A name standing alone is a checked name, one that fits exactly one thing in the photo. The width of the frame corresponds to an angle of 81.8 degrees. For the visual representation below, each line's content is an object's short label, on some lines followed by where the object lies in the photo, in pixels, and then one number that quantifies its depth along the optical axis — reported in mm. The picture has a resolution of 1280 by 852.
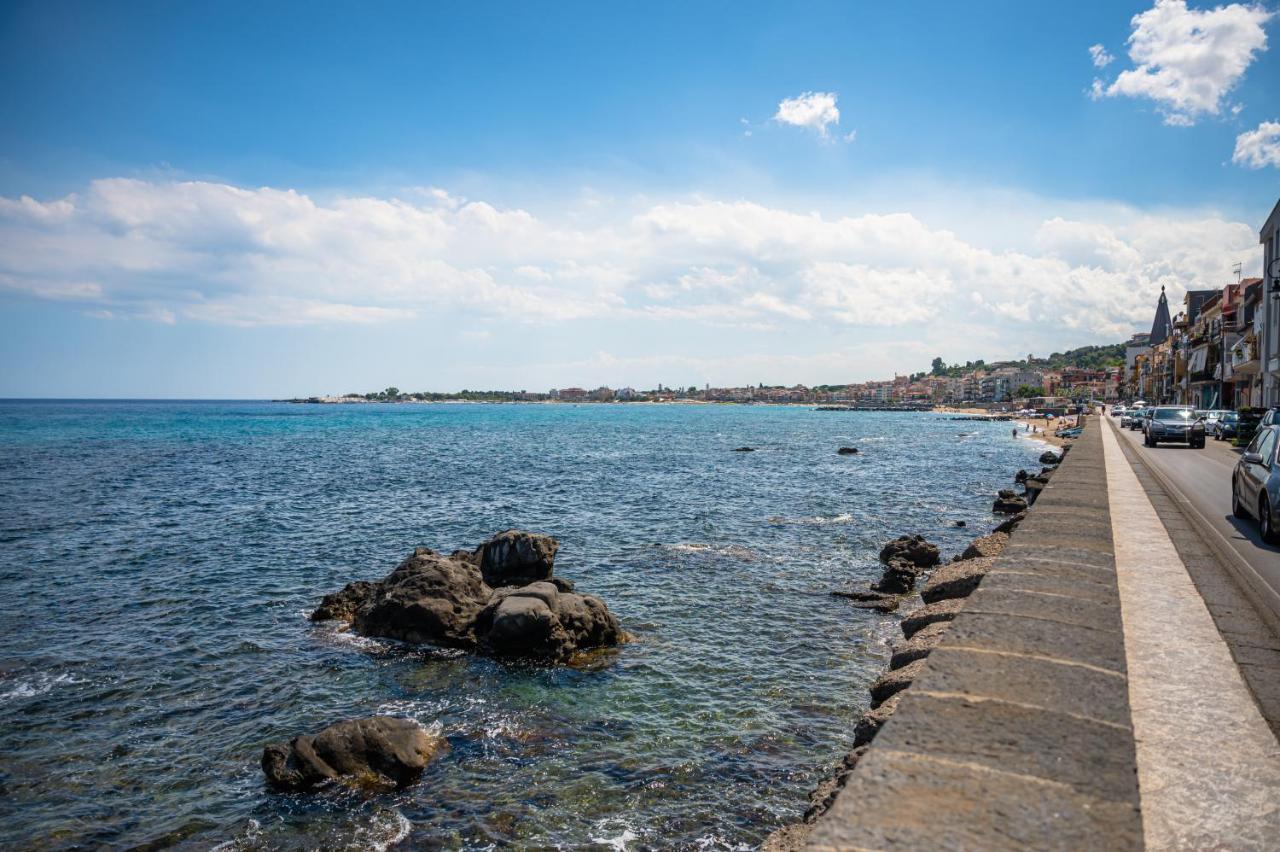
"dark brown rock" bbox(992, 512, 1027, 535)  17469
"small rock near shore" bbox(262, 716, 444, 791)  8867
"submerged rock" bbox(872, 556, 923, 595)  16969
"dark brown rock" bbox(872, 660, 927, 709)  7637
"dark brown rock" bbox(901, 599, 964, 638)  9211
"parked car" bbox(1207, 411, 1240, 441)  37938
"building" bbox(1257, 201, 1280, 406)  48844
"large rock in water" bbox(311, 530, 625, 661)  13141
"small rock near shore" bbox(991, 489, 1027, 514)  27625
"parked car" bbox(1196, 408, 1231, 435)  44497
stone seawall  2486
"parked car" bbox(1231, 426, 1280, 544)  11258
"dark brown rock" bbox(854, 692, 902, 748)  6945
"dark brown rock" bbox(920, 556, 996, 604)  10656
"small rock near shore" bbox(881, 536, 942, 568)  19250
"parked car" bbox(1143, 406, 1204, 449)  34019
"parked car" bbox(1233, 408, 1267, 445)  35750
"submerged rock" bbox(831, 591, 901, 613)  15648
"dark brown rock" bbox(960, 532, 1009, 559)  13165
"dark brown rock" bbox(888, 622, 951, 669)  8172
